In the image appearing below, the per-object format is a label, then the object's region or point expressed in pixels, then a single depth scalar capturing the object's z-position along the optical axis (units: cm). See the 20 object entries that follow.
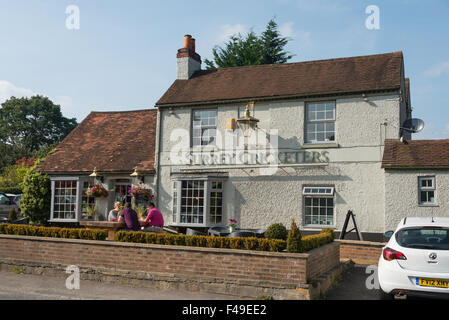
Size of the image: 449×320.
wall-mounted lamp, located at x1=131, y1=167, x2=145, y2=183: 1973
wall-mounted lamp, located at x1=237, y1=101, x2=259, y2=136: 1812
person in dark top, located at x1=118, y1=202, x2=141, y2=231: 1250
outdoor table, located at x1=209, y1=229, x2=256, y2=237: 1365
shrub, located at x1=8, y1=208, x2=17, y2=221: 1822
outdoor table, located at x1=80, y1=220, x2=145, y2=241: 1345
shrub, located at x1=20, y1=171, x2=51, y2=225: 2055
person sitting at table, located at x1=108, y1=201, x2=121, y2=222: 1603
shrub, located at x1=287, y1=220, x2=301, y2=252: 910
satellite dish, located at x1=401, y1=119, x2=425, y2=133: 1617
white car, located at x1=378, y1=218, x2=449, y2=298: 773
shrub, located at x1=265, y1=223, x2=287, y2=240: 1154
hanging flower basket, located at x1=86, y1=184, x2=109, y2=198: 2025
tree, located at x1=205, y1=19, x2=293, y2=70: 4006
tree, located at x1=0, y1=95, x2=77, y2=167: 5812
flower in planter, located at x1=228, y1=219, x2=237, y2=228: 1795
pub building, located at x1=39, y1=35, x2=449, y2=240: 1619
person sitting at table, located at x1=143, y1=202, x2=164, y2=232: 1354
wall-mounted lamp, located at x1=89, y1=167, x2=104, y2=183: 2071
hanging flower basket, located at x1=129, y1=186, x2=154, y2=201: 1962
